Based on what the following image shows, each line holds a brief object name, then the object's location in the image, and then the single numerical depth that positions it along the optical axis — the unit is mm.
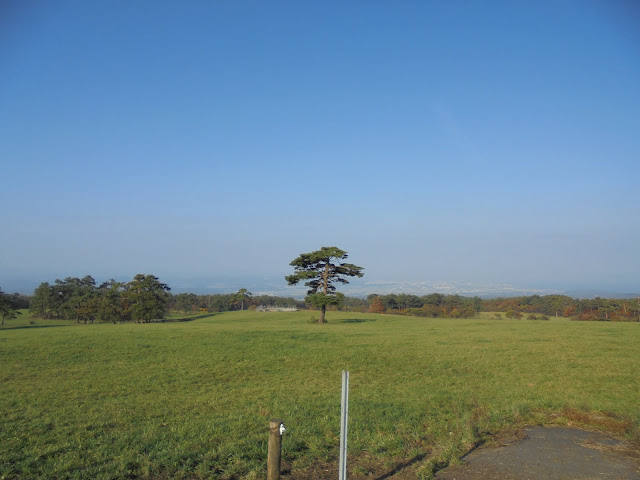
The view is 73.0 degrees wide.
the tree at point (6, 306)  52375
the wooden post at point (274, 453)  5734
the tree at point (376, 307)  90050
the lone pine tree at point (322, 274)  42562
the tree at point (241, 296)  99650
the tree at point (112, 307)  62375
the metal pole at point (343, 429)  5504
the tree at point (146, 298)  57594
